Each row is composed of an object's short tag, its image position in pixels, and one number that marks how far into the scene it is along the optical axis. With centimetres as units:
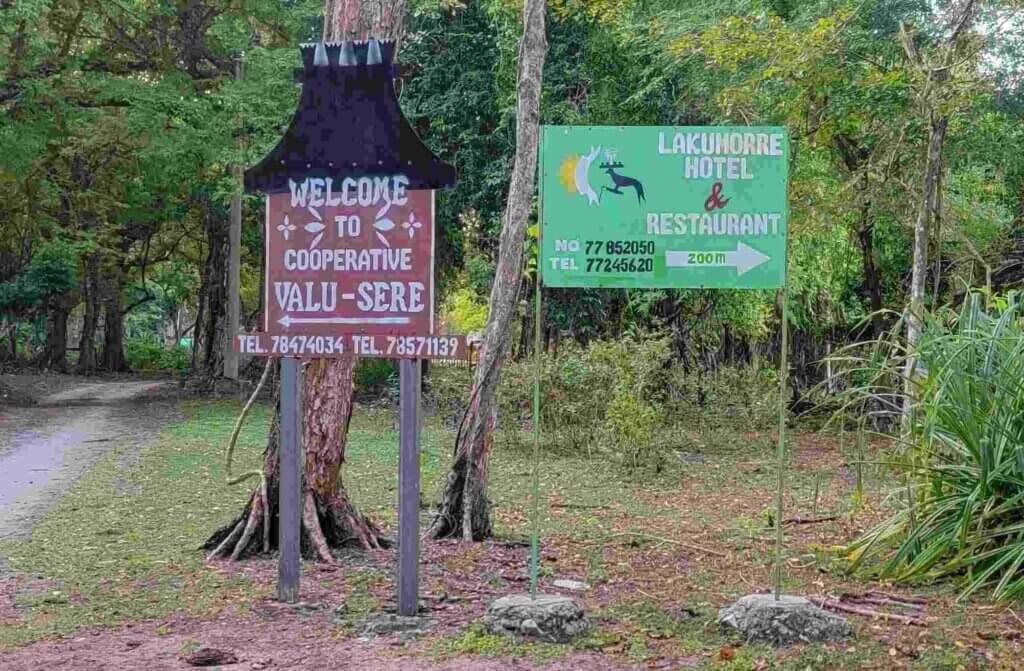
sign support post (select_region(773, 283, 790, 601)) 556
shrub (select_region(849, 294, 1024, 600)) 630
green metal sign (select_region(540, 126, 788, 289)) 591
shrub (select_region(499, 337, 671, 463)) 1441
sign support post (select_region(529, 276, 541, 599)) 574
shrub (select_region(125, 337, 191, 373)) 4588
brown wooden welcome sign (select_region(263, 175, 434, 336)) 618
